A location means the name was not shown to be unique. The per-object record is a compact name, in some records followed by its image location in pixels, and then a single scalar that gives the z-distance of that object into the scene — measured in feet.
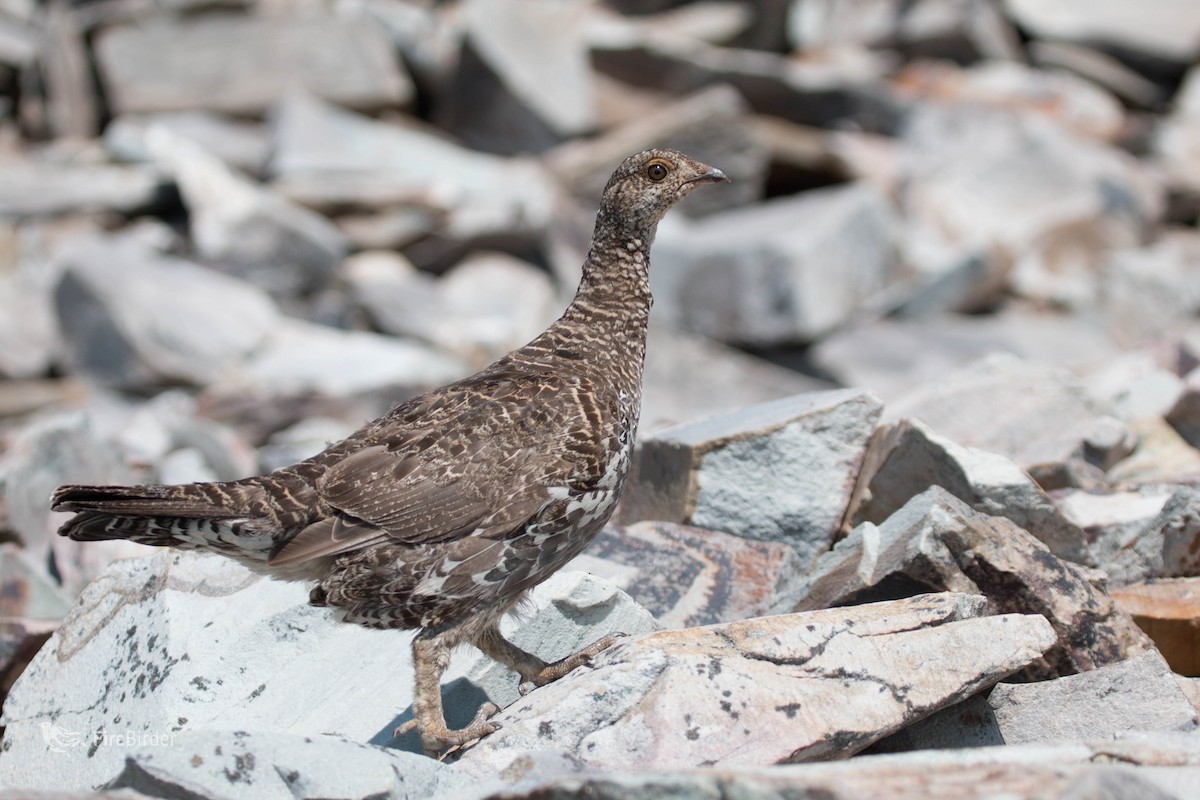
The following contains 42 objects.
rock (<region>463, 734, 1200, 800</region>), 21.56
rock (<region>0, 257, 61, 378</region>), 96.94
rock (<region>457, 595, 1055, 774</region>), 27.96
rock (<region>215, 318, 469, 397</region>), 86.48
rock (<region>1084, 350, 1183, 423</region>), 55.47
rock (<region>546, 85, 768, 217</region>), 110.01
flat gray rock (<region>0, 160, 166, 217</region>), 109.19
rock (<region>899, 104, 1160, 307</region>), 119.24
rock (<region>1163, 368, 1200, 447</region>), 53.26
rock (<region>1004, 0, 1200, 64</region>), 155.33
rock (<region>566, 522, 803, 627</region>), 38.17
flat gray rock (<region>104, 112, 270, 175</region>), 113.80
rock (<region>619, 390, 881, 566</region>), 40.98
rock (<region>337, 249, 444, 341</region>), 98.37
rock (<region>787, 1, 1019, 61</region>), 153.17
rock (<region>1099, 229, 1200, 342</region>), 105.40
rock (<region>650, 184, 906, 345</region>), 95.25
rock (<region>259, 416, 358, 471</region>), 65.41
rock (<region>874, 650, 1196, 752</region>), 31.17
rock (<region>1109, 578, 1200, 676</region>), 35.70
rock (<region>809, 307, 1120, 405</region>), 98.48
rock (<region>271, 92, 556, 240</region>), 107.14
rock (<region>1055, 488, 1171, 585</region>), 39.81
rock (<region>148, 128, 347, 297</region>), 102.01
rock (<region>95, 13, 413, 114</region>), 121.90
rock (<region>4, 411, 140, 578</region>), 55.36
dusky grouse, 31.78
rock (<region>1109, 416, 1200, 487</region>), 49.06
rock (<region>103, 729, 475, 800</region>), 25.38
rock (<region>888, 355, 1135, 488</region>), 48.44
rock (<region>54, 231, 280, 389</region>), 90.48
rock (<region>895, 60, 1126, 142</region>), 144.25
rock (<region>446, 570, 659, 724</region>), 34.91
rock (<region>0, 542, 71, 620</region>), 46.78
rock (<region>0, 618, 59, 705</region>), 40.55
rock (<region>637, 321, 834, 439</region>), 86.17
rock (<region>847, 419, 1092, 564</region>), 37.65
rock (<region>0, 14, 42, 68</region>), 130.21
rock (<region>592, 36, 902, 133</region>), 130.62
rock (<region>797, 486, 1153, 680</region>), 33.27
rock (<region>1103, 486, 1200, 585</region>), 38.04
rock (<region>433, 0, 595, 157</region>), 120.16
